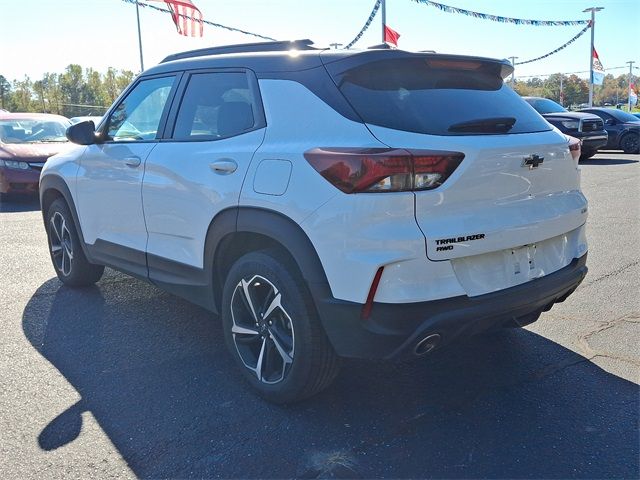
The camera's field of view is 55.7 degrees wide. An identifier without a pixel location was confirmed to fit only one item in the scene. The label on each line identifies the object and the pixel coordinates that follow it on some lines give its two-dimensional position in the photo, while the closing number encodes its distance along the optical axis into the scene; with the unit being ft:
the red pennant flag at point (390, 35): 67.44
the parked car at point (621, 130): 59.77
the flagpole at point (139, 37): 103.54
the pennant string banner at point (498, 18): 68.34
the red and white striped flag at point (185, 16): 59.41
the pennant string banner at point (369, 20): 67.39
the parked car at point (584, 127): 51.29
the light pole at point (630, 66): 216.27
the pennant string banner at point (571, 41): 104.37
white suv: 8.60
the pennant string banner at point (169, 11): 59.98
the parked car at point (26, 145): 33.50
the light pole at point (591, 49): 107.04
